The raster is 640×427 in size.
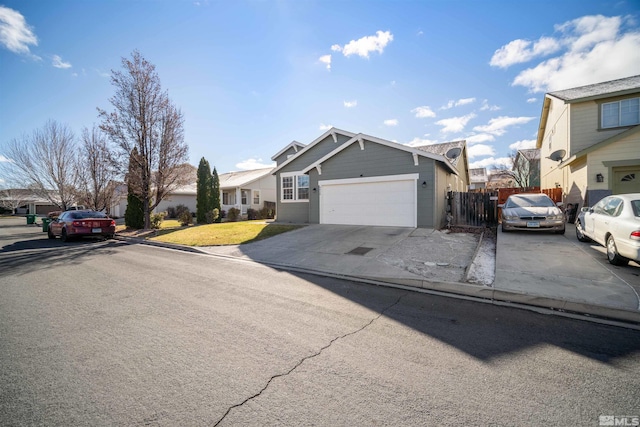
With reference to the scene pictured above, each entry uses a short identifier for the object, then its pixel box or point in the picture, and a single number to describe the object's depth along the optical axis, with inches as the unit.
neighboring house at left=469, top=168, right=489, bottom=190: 1652.3
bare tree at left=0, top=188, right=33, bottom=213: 1429.1
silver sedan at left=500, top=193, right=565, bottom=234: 381.1
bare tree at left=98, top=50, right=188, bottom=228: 642.8
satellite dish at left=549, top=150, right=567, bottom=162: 611.5
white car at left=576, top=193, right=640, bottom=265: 216.4
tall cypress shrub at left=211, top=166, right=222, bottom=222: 857.5
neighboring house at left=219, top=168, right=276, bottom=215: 1016.2
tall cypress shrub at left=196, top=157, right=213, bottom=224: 836.6
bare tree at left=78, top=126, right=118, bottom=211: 834.2
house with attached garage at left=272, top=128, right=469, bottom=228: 478.3
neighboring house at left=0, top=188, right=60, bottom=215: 1432.1
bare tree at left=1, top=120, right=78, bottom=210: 876.6
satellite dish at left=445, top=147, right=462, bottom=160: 740.0
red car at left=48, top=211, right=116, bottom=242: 535.4
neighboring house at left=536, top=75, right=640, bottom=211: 455.5
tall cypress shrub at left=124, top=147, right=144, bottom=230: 722.8
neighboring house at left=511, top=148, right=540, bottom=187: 1169.4
